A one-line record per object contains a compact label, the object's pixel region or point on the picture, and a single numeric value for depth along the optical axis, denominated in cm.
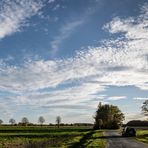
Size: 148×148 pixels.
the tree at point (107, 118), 6822
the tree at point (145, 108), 3984
